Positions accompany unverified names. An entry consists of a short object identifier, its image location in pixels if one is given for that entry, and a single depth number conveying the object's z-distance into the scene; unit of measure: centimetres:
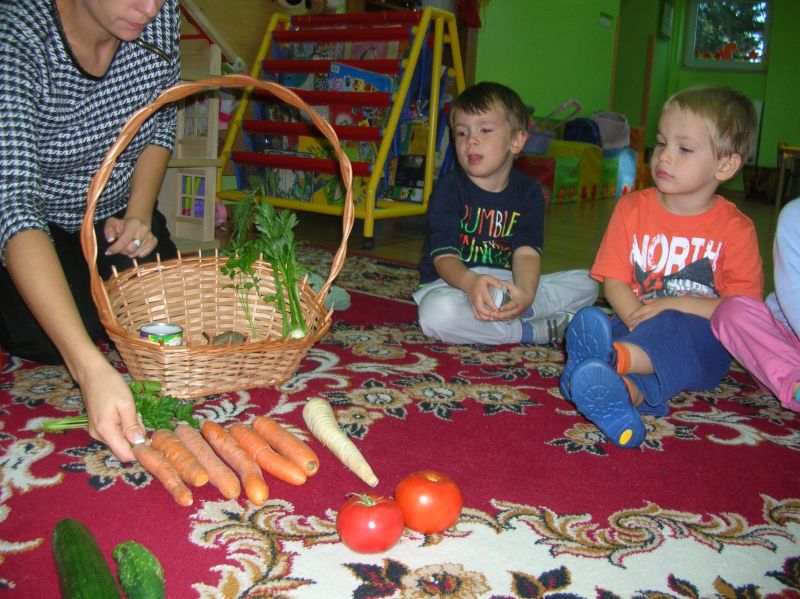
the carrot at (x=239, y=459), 83
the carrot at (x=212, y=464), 83
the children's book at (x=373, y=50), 282
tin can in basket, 106
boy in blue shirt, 149
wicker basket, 103
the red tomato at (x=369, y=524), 71
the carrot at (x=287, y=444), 88
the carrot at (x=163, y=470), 81
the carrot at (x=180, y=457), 84
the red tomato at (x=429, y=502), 75
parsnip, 87
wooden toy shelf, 273
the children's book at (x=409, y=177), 303
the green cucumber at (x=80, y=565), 59
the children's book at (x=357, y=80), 278
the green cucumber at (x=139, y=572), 60
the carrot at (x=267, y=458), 87
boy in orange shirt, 113
